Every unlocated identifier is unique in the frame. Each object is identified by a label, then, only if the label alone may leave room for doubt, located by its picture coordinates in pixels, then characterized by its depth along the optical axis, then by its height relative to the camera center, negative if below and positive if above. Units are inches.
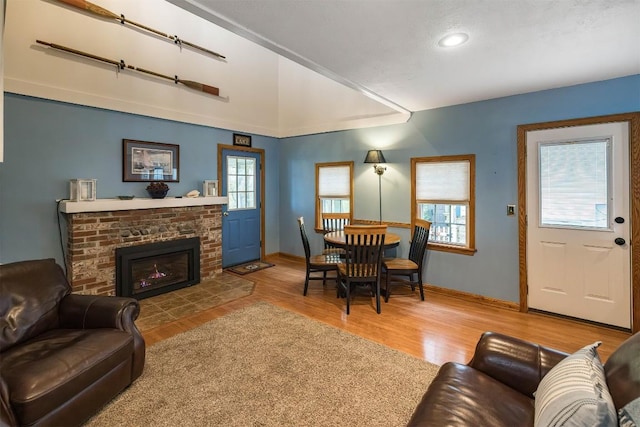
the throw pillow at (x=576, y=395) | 35.4 -24.2
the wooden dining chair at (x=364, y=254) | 129.5 -19.4
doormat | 198.5 -38.5
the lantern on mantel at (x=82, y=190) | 133.9 +9.7
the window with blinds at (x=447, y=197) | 148.2 +6.2
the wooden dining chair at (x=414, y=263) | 144.4 -26.4
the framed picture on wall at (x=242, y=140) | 207.0 +49.2
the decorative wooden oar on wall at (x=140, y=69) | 125.6 +69.3
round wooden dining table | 148.7 -15.0
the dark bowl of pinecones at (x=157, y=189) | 158.9 +11.5
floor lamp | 169.5 +28.4
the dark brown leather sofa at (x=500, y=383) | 44.0 -32.0
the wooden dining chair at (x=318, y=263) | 152.3 -26.7
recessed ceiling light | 80.2 +46.0
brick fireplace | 134.0 -9.4
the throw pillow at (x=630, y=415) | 33.8 -23.6
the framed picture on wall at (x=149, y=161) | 155.5 +26.9
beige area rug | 71.9 -47.6
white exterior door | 112.3 -5.4
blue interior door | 205.5 +1.8
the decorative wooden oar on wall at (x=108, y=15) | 123.3 +85.4
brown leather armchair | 59.2 -31.8
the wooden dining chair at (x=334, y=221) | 194.2 -7.2
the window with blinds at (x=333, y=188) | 197.6 +14.8
